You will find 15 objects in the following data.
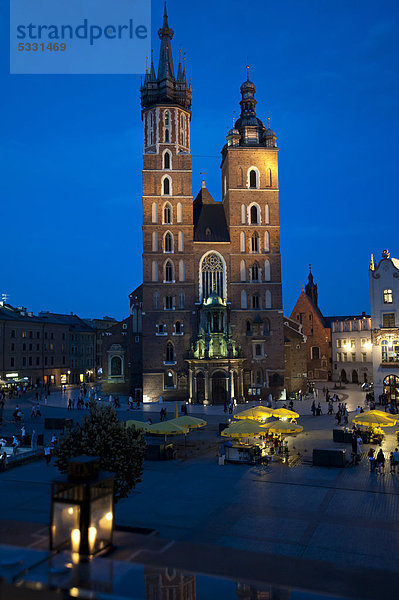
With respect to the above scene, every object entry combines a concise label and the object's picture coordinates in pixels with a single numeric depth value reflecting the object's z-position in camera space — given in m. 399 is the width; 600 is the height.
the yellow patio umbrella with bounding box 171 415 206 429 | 30.41
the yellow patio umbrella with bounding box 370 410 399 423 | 30.80
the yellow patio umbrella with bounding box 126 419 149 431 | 28.05
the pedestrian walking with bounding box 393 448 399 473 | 25.17
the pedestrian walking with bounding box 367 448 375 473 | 24.47
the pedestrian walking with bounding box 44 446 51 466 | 26.71
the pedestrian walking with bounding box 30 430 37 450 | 30.81
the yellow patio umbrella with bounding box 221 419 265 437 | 27.42
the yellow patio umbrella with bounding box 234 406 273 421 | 34.28
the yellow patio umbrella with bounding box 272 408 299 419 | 34.53
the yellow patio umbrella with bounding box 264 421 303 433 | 29.39
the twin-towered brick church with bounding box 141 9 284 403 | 57.25
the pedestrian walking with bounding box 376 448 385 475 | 24.59
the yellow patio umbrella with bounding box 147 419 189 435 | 28.23
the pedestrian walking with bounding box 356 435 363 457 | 28.61
